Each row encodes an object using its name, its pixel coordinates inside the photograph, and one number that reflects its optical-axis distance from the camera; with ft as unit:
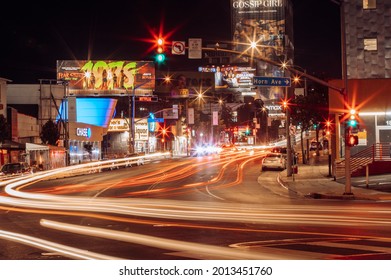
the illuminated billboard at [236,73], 618.85
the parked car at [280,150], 177.11
